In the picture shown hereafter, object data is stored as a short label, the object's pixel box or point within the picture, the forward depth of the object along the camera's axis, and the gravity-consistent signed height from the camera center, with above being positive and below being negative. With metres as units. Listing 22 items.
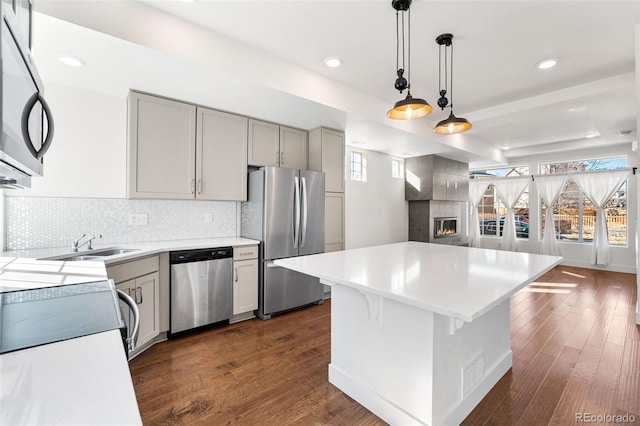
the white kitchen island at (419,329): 1.38 -0.69
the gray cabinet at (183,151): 2.74 +0.65
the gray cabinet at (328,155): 3.79 +0.81
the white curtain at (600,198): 5.54 +0.37
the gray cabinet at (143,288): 2.28 -0.62
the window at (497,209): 6.79 +0.19
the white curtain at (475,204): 7.33 +0.31
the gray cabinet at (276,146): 3.47 +0.88
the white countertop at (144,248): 2.18 -0.30
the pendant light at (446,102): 2.36 +0.90
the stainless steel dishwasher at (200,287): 2.76 -0.72
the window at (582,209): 5.62 +0.15
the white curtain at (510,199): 6.72 +0.41
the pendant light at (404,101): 1.95 +0.80
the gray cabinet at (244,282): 3.13 -0.73
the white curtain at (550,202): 6.16 +0.31
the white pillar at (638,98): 2.34 +1.07
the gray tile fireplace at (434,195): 5.80 +0.44
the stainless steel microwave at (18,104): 0.68 +0.30
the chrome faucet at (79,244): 2.40 -0.26
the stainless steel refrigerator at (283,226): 3.28 -0.12
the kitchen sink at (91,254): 2.20 -0.33
